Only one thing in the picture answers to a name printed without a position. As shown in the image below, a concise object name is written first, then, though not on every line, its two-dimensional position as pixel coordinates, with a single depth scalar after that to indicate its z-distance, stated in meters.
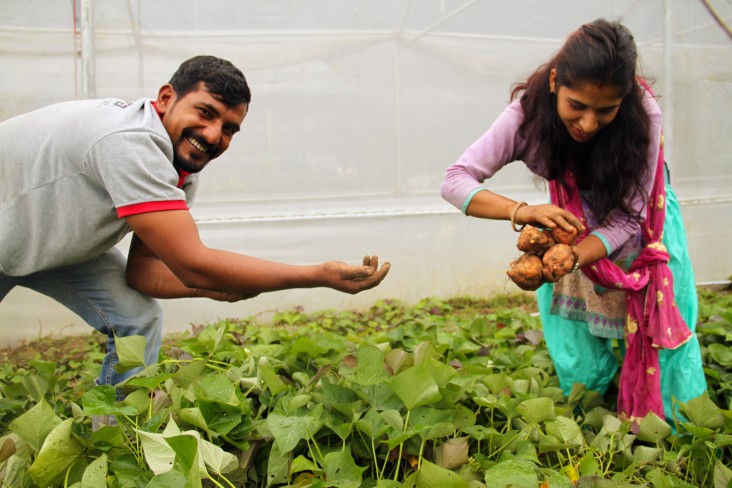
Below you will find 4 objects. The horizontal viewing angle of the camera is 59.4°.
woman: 1.58
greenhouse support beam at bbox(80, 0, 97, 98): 3.17
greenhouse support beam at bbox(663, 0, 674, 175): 4.02
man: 1.40
